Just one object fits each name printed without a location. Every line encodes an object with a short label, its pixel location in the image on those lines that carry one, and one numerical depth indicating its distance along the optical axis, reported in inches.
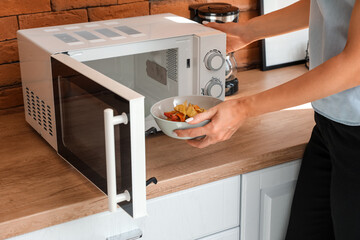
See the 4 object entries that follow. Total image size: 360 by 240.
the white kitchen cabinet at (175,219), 80.7
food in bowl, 82.2
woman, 76.1
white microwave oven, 72.6
